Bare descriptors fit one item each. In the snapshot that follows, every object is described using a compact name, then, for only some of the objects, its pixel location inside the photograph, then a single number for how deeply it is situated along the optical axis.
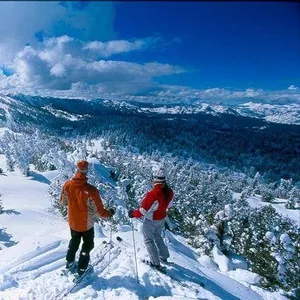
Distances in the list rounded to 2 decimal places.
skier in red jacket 6.02
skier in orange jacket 5.65
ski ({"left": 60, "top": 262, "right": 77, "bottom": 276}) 6.10
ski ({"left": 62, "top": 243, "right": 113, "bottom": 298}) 5.63
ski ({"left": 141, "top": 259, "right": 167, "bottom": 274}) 6.41
